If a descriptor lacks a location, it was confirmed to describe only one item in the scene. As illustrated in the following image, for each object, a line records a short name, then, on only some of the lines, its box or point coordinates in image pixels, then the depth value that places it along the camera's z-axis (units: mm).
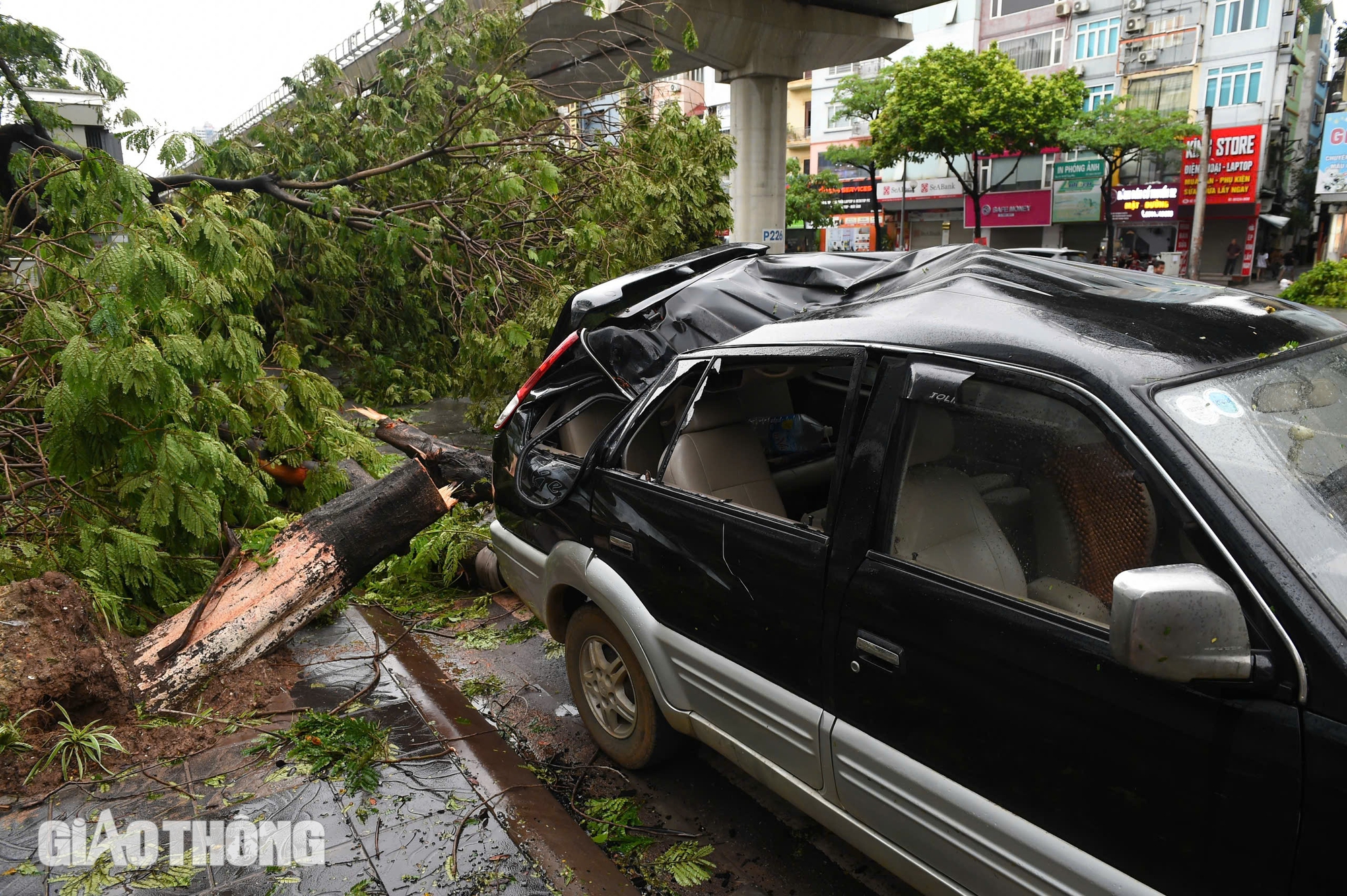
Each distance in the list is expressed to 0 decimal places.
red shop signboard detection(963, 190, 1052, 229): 35906
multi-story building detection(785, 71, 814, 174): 44500
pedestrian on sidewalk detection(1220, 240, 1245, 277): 31688
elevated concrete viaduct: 17547
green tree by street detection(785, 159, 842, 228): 40156
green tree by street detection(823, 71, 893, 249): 34625
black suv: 1576
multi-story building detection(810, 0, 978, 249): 36969
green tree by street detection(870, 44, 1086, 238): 29531
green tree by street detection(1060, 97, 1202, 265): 30016
